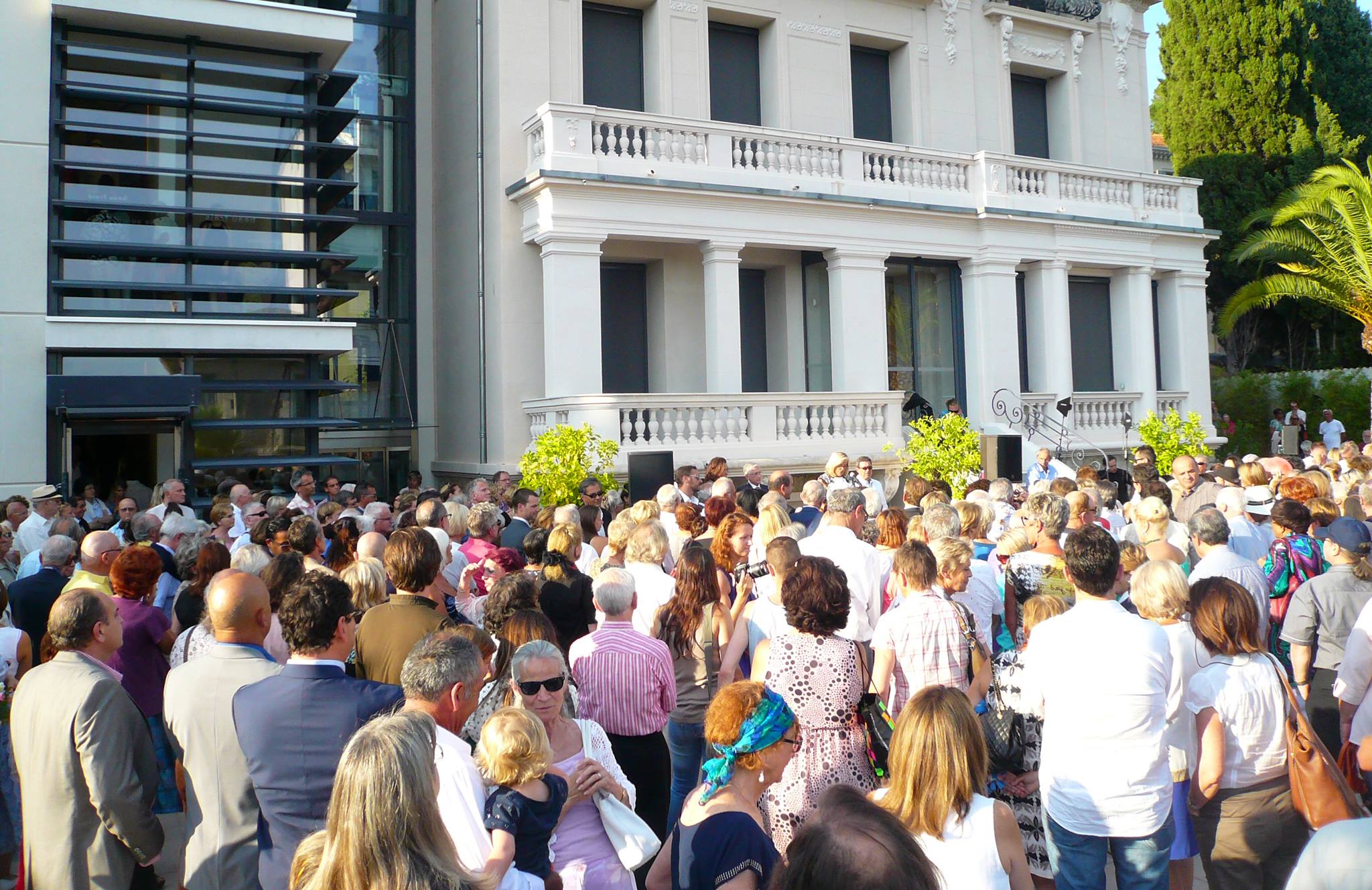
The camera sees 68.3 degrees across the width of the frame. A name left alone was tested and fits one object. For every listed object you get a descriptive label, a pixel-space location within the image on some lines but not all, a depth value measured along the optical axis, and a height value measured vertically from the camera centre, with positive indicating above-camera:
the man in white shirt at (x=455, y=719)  2.98 -0.75
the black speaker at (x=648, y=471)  13.12 +0.14
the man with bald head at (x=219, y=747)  3.77 -0.95
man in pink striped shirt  4.54 -0.93
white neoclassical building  15.56 +4.25
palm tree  23.23 +5.40
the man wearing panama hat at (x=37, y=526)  9.20 -0.26
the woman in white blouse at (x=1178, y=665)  4.16 -0.82
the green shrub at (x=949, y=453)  13.31 +0.29
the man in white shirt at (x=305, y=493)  10.70 -0.02
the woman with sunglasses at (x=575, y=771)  3.30 -0.96
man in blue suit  3.39 -0.79
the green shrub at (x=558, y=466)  12.52 +0.24
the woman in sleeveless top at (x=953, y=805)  2.97 -0.98
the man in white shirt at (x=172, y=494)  9.84 +0.01
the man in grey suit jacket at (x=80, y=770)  3.94 -1.07
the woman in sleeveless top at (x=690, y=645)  5.27 -0.87
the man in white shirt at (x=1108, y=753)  3.72 -1.05
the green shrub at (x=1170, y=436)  16.47 +0.56
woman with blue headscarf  2.90 -0.98
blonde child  2.91 -0.89
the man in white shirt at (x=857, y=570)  6.14 -0.57
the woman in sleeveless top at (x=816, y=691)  4.02 -0.86
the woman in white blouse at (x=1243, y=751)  3.94 -1.10
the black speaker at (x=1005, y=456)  15.60 +0.26
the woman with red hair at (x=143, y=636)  5.42 -0.77
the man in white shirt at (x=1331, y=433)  23.67 +0.75
